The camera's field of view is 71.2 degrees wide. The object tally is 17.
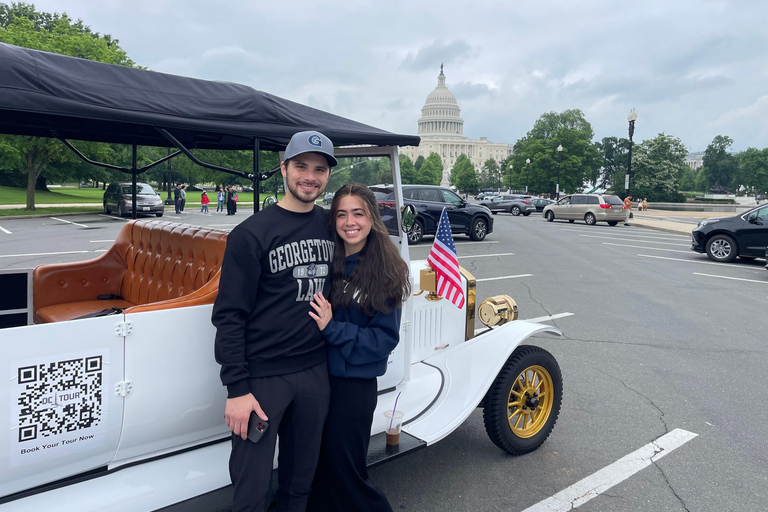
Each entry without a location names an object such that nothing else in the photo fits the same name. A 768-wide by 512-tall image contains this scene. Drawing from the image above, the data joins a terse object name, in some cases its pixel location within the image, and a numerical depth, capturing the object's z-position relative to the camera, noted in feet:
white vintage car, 6.76
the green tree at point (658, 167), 198.08
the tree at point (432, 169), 385.15
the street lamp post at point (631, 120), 96.03
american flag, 12.02
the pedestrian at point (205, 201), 86.07
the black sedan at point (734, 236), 41.01
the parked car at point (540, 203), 152.54
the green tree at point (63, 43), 78.23
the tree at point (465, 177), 387.08
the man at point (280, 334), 6.76
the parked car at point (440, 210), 53.88
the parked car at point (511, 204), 125.29
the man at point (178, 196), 73.79
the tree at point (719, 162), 336.08
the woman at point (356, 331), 7.42
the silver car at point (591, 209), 88.69
